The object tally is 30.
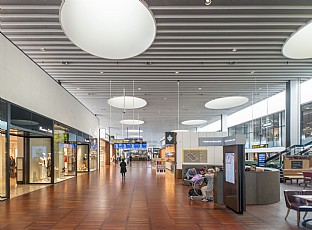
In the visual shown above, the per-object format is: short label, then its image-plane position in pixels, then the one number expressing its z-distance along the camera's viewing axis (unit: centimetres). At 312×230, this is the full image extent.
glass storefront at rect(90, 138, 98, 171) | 2143
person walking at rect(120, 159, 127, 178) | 1496
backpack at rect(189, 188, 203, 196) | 827
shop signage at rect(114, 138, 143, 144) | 2324
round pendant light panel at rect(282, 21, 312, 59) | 720
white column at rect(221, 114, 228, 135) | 2571
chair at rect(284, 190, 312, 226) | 540
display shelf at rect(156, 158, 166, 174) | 1936
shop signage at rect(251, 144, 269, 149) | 1976
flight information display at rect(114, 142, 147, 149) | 2330
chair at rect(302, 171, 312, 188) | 1099
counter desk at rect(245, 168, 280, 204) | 748
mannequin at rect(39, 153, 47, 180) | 1198
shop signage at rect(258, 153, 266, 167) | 2012
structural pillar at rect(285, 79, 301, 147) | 1388
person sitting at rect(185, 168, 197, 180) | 1172
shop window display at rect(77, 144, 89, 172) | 1914
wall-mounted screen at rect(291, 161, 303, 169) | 1401
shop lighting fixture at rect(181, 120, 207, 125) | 2593
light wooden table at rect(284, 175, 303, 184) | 1281
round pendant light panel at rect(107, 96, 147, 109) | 1457
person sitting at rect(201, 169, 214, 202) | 806
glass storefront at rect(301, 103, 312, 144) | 1472
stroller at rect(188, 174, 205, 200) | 814
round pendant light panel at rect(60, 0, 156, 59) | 581
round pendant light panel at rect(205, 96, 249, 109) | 1530
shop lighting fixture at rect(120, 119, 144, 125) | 2218
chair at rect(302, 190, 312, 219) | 591
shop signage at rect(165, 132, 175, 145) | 1607
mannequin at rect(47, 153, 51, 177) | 1205
